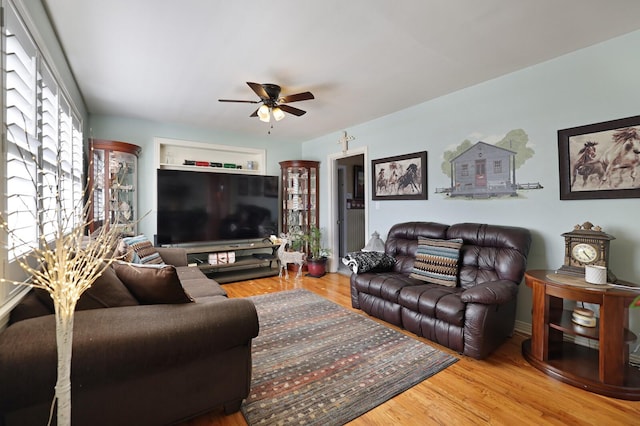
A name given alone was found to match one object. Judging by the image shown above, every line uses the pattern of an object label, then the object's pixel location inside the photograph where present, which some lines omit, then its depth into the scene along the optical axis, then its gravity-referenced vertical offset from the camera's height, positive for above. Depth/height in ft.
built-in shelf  14.99 +3.29
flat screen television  14.05 +0.40
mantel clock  6.79 -0.89
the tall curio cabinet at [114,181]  12.28 +1.49
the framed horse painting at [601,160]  7.16 +1.41
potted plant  15.92 -2.34
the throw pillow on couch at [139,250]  8.60 -1.20
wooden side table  5.94 -2.89
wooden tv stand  14.51 -2.54
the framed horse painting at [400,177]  12.01 +1.64
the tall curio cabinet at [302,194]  17.53 +1.21
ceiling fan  9.43 +3.92
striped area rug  5.51 -3.72
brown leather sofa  7.23 -2.30
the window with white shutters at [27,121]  4.46 +1.80
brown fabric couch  3.65 -2.08
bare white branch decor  3.02 -0.80
